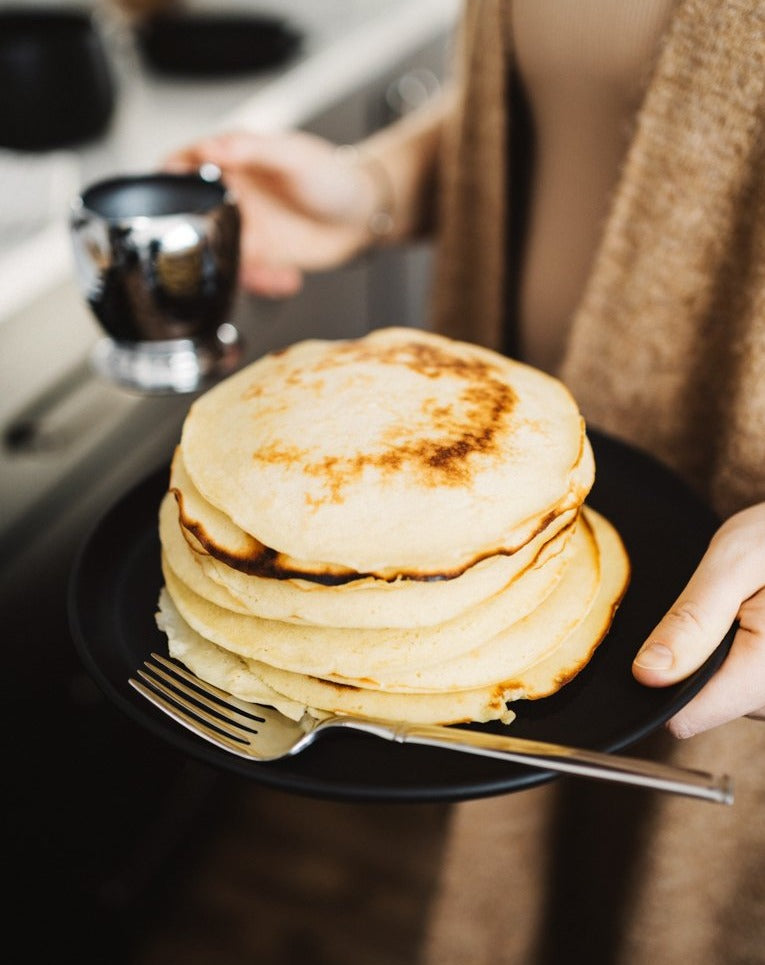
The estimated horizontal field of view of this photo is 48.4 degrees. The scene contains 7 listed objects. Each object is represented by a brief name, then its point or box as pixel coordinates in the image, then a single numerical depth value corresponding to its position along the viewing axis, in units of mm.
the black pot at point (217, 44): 1704
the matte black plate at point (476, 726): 480
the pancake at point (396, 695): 532
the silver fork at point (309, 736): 452
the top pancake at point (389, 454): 521
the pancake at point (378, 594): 527
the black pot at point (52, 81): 1082
